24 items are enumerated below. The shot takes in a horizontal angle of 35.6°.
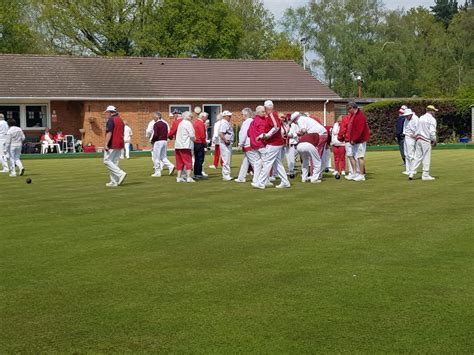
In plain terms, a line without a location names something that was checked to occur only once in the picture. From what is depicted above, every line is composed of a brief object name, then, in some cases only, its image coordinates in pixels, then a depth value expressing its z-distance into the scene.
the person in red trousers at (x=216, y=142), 21.79
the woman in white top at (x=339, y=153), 20.47
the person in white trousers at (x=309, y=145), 18.28
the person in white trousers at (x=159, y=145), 21.70
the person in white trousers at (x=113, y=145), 17.80
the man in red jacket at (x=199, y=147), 20.42
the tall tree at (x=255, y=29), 79.31
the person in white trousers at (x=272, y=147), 16.72
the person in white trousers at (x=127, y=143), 32.56
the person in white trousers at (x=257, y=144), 16.88
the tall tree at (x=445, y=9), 101.88
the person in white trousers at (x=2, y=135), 24.53
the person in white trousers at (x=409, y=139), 19.97
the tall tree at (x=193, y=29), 63.59
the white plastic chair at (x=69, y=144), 41.09
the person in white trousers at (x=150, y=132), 22.73
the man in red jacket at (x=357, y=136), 18.41
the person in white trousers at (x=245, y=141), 17.95
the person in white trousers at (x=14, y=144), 21.83
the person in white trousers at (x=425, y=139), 17.84
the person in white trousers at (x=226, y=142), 19.84
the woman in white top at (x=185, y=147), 19.22
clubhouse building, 42.09
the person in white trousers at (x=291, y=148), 19.88
